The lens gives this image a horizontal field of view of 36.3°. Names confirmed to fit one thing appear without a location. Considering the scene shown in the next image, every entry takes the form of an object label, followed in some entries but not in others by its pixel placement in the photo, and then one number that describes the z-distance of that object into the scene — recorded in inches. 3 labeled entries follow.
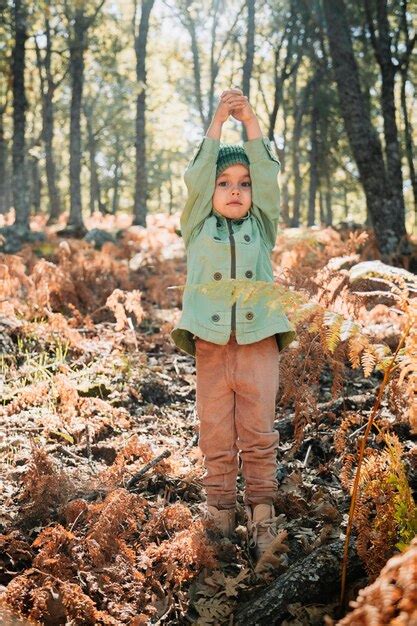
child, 124.0
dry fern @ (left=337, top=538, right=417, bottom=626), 63.4
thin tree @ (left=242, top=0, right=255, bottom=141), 646.5
